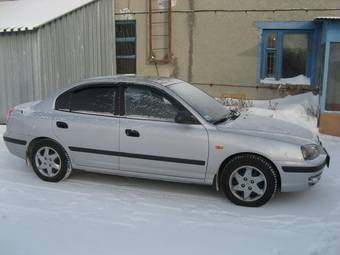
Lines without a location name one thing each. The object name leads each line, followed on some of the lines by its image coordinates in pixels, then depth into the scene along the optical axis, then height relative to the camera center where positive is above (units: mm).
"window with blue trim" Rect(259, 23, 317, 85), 12484 -110
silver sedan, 5129 -1064
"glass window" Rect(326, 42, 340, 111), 9383 -591
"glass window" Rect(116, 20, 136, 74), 14078 +180
